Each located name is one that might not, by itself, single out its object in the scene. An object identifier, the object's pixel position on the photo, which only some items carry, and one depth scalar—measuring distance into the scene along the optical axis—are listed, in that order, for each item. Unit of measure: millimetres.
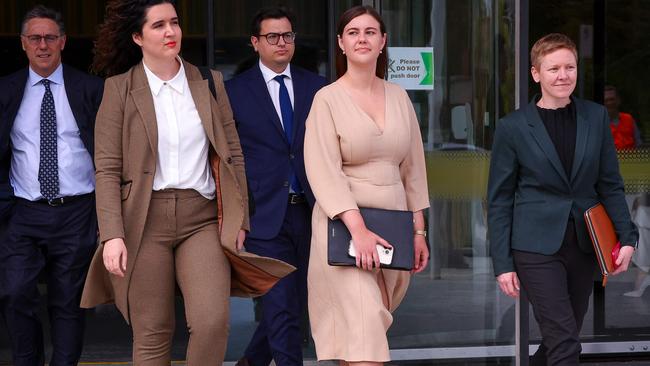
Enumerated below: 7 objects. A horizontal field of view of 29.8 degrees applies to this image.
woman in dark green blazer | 5406
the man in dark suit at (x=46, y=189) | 5852
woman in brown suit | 4973
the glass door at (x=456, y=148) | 7348
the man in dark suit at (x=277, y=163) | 6004
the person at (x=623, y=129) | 8250
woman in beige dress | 4988
